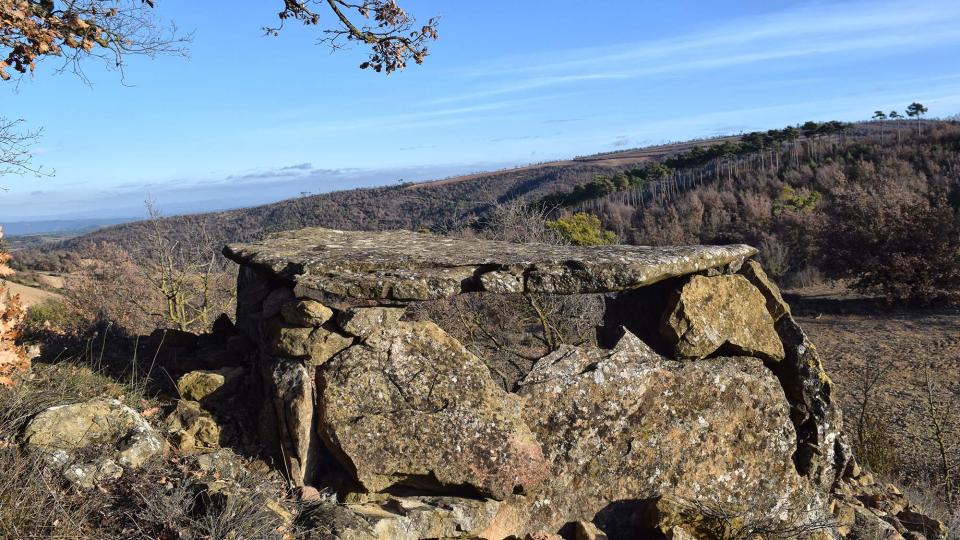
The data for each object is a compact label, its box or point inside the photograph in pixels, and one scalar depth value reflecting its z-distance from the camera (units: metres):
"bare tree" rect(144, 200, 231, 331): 12.92
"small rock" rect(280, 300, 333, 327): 5.63
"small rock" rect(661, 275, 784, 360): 6.20
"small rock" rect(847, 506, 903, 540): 5.87
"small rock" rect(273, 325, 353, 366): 5.60
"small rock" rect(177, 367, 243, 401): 6.09
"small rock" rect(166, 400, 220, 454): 5.48
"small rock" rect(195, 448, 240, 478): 5.09
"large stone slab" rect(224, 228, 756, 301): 5.77
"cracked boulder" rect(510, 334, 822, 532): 5.67
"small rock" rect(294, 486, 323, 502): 5.16
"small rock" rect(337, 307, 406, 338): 5.66
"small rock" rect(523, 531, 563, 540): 5.30
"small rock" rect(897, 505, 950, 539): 6.30
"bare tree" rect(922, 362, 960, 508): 8.23
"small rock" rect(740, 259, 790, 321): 6.80
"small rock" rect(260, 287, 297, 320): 5.99
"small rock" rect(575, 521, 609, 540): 5.31
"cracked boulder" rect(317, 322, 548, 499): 5.31
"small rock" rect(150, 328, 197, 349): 7.39
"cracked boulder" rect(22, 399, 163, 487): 4.61
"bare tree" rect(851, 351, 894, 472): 8.80
